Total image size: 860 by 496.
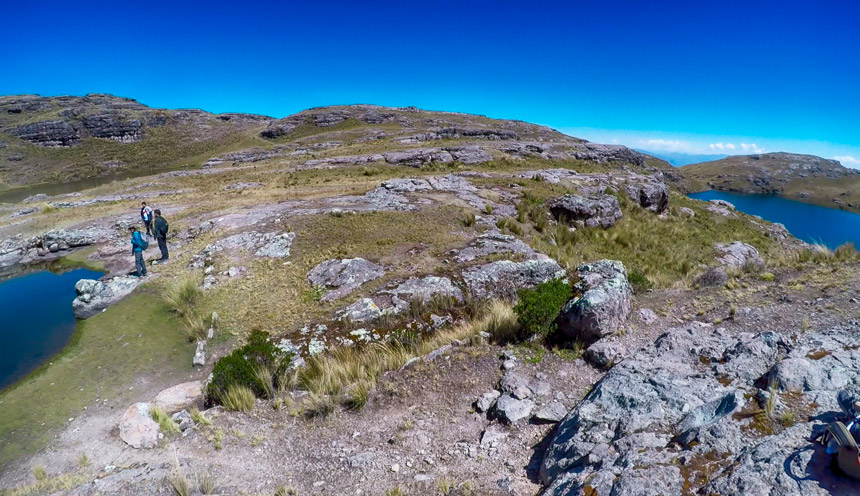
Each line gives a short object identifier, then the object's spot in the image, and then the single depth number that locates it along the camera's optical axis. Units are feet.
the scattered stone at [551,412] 22.84
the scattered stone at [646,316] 32.65
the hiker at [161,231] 55.55
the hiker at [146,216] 69.82
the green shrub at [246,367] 28.27
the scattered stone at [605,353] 27.40
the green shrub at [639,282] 39.47
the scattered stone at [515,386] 25.07
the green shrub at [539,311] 31.17
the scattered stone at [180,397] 28.78
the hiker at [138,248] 49.06
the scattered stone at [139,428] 24.54
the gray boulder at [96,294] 44.18
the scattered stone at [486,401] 24.74
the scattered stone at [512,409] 23.26
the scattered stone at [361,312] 39.68
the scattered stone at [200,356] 35.40
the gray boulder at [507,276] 44.09
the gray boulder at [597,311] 29.71
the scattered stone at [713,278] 37.86
